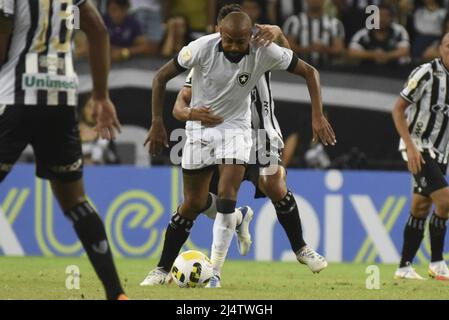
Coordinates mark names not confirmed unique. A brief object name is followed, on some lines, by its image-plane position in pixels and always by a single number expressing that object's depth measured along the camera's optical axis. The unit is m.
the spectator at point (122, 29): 15.13
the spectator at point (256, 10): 14.62
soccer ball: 8.82
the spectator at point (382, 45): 14.94
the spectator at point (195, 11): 15.53
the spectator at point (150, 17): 15.77
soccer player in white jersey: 8.73
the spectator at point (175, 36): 14.90
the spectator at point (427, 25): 15.50
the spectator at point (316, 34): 14.91
